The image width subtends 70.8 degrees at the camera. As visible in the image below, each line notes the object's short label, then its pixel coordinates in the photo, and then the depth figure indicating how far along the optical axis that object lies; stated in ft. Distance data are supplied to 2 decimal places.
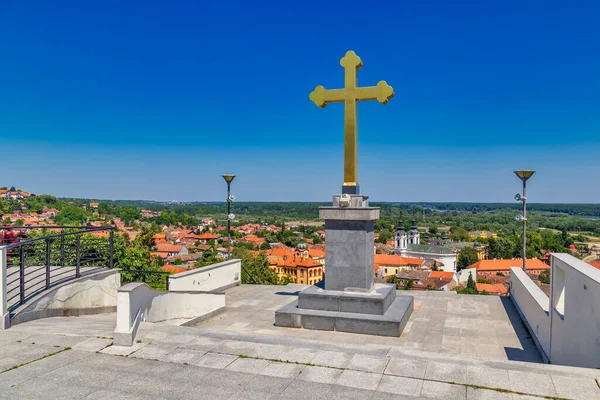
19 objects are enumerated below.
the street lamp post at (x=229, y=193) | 44.91
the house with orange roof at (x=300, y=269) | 223.71
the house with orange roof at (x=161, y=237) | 332.21
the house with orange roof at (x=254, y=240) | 336.08
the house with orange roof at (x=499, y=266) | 224.94
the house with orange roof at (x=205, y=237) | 380.06
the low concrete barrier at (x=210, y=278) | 33.76
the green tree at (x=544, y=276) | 138.71
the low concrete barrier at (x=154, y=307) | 17.34
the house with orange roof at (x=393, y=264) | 266.75
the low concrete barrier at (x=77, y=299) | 21.70
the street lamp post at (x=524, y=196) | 37.24
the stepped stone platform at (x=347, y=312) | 25.53
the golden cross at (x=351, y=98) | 29.07
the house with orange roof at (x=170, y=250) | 283.79
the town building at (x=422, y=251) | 312.09
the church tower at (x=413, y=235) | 335.10
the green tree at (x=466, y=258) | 329.11
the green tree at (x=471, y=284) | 165.40
